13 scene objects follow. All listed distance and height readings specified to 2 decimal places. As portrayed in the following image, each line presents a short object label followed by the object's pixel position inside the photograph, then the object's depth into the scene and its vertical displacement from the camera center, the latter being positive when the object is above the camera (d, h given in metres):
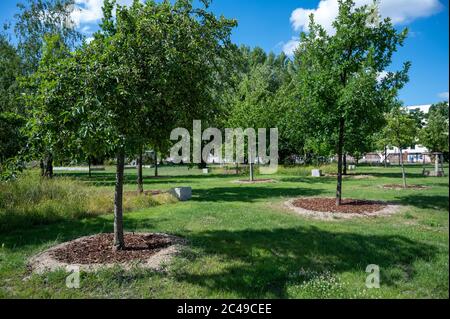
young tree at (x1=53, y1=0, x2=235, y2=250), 5.64 +1.45
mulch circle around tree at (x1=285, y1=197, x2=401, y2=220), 11.20 -1.90
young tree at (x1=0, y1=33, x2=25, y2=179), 23.62 +5.98
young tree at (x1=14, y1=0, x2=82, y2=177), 25.69 +9.62
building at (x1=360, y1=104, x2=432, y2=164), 64.19 -0.78
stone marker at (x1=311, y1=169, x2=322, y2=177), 28.86 -1.58
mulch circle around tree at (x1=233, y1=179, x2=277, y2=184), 24.19 -1.93
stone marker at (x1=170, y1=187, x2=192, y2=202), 15.52 -1.74
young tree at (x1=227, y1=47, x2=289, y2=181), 26.59 +3.55
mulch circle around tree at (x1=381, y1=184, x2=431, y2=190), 18.38 -1.80
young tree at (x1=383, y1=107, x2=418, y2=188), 19.73 +1.41
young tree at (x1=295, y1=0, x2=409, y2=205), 11.42 +2.93
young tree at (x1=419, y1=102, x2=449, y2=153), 39.94 +2.31
